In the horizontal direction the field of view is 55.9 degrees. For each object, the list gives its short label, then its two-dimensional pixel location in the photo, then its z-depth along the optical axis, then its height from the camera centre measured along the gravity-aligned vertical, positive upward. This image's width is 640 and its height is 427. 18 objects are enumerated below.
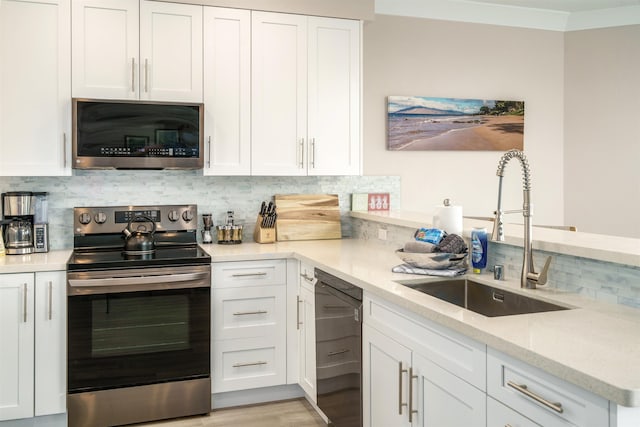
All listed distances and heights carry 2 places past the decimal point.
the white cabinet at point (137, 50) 3.15 +0.85
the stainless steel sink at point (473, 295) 2.23 -0.33
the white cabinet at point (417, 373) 1.72 -0.53
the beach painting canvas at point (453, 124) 4.23 +0.63
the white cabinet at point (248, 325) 3.20 -0.62
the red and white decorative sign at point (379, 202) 4.14 +0.05
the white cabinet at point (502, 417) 1.49 -0.53
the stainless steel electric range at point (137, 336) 2.91 -0.63
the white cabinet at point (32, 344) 2.83 -0.65
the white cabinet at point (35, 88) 3.04 +0.61
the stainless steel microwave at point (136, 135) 3.12 +0.39
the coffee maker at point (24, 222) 3.15 -0.08
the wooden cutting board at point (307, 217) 3.79 -0.05
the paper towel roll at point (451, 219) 2.68 -0.04
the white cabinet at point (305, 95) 3.49 +0.68
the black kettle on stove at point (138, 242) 3.27 -0.18
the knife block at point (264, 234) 3.65 -0.15
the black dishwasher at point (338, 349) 2.51 -0.62
